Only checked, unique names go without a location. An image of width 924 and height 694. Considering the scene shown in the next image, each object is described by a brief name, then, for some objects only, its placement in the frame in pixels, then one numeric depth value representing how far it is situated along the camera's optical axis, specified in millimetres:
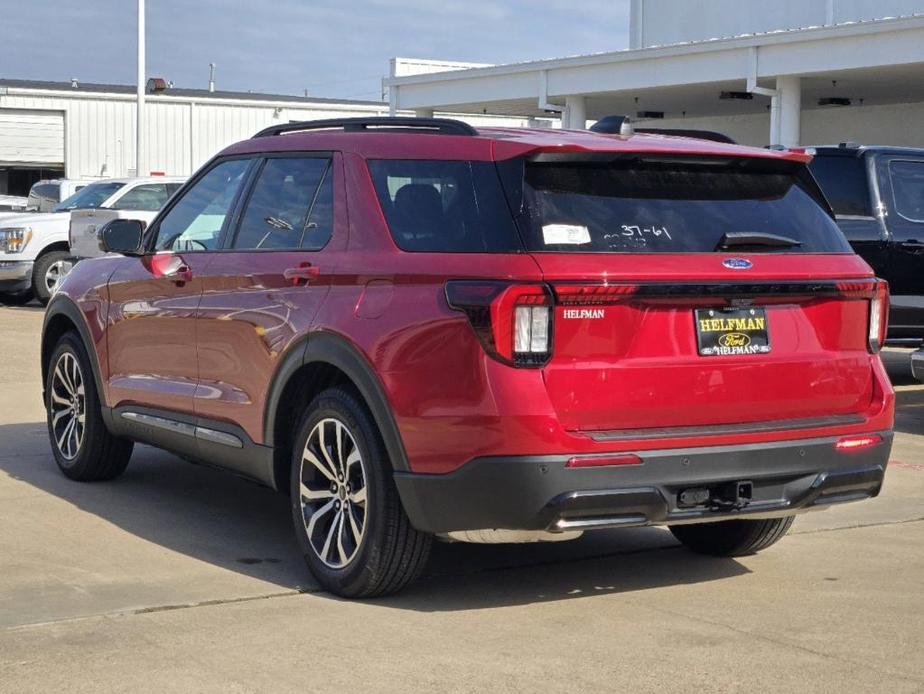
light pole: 36188
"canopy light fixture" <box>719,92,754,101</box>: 29172
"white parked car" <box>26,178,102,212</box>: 26406
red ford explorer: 5176
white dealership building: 24297
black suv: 12594
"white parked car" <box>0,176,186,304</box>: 21031
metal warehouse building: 51625
